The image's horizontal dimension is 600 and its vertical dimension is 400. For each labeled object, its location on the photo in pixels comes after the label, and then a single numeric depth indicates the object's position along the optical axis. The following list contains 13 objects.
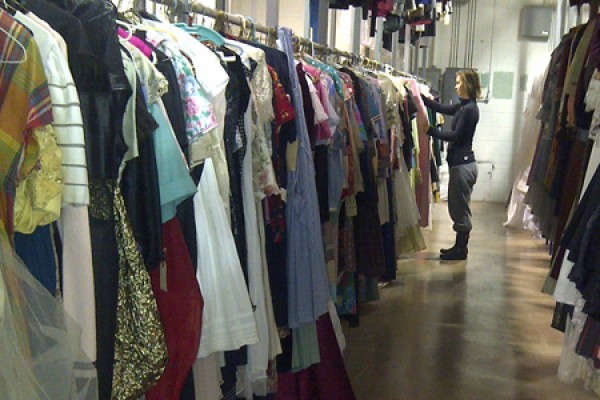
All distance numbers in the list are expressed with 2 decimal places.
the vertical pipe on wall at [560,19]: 5.92
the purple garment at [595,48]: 2.69
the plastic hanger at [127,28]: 1.60
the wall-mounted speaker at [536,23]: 9.44
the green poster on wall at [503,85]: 9.85
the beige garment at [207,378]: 1.82
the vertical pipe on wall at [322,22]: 4.18
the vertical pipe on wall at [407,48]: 7.40
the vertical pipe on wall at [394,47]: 6.81
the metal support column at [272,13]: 2.94
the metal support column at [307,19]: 3.67
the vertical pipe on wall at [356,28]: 4.84
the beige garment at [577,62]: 3.27
